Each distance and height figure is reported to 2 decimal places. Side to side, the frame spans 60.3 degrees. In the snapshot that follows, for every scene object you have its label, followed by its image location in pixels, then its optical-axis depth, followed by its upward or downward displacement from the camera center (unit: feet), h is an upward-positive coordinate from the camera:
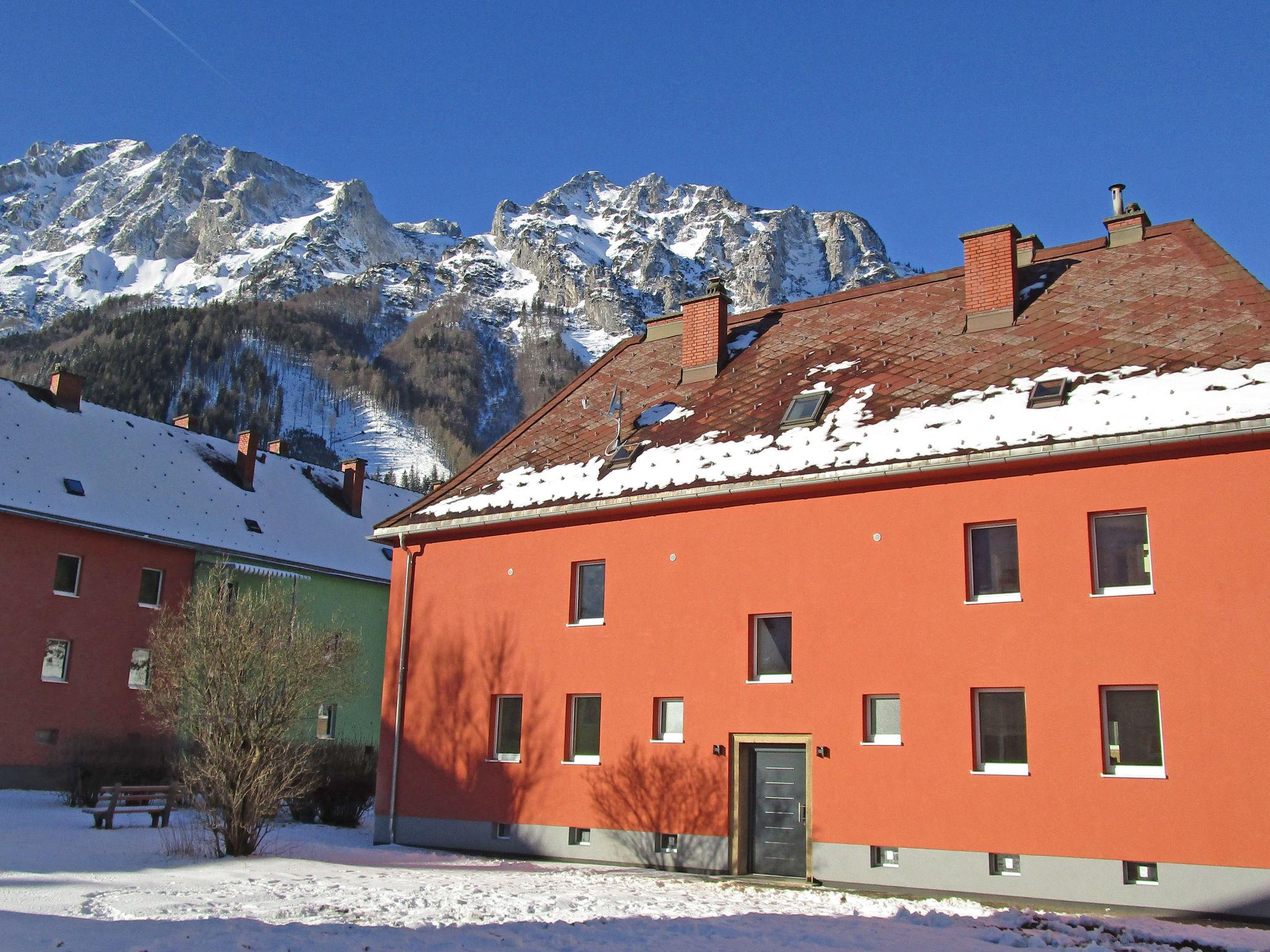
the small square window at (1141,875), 45.57 -5.41
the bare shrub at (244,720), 53.98 -0.25
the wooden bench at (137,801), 65.10 -5.45
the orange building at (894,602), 46.88 +6.60
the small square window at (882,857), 52.21 -5.70
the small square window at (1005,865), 48.80 -5.54
